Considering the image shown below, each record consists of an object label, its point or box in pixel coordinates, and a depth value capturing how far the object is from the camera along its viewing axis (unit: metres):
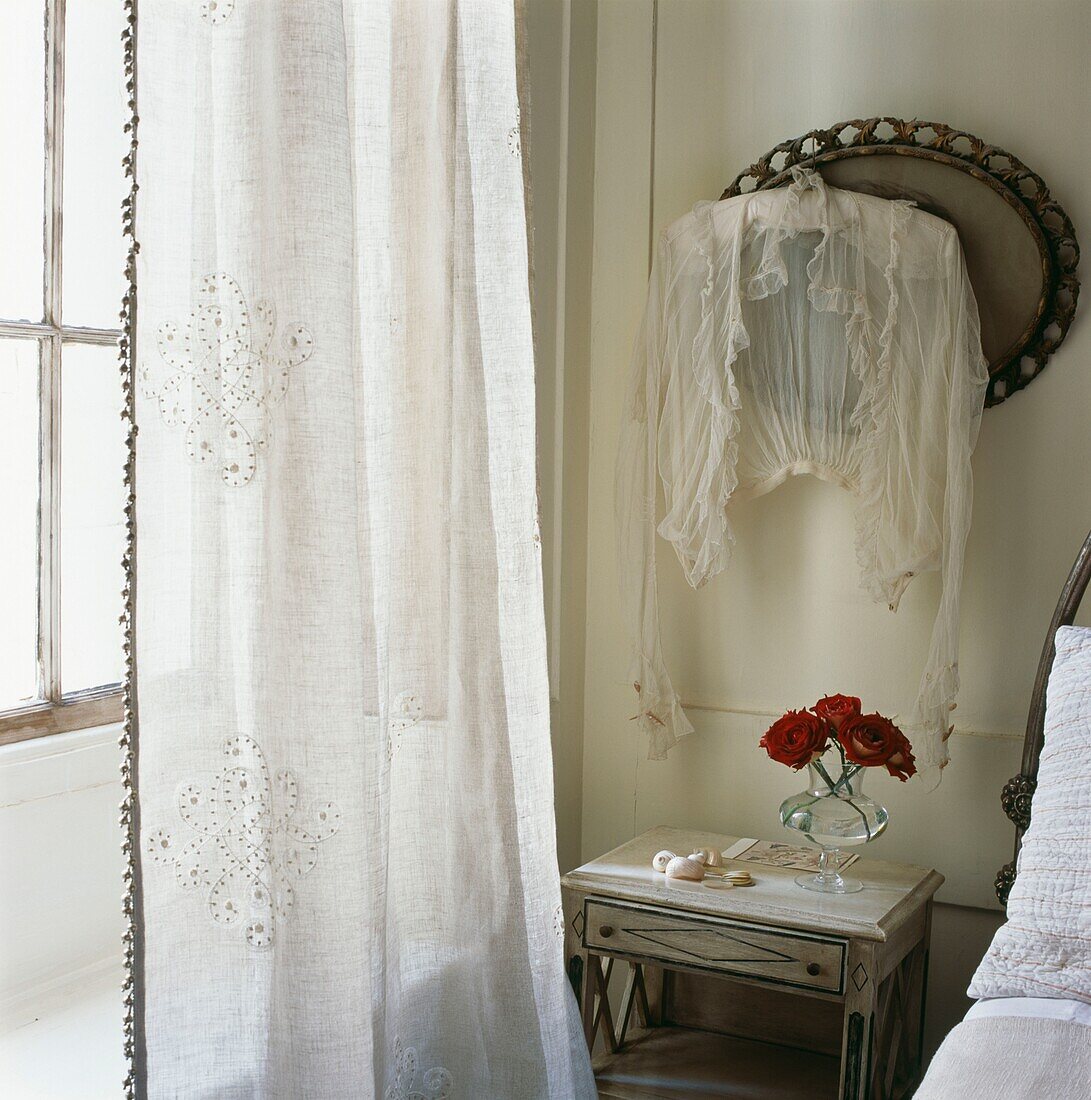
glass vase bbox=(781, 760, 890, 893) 2.03
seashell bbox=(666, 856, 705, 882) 2.07
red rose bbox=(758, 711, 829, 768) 2.00
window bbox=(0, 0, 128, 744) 1.54
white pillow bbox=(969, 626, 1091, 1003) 1.49
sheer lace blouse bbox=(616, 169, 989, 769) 2.13
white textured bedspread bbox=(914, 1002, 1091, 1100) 1.24
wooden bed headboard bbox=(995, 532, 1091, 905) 2.02
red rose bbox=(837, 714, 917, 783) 1.98
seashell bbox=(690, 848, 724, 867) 2.12
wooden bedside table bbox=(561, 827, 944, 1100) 1.90
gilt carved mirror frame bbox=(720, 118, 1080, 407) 2.15
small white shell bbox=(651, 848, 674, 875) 2.13
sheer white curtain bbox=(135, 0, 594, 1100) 1.33
